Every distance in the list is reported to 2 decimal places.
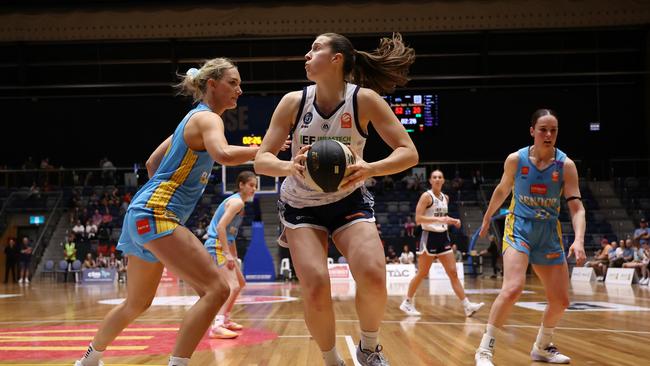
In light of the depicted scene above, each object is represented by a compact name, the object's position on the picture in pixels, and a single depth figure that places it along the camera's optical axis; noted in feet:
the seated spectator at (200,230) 66.85
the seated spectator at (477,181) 79.41
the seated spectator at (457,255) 66.33
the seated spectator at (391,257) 66.44
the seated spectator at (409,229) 70.63
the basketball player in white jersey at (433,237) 30.62
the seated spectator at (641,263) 51.85
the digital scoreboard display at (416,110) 76.33
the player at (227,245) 22.72
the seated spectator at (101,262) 68.18
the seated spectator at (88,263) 67.67
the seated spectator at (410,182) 79.15
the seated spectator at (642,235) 56.20
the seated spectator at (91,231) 72.08
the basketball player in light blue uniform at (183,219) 12.25
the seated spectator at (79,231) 71.97
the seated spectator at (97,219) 74.08
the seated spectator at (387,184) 80.26
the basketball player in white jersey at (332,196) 11.68
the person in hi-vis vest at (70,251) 68.85
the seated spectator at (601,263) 58.39
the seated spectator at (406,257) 66.03
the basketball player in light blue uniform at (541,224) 16.43
